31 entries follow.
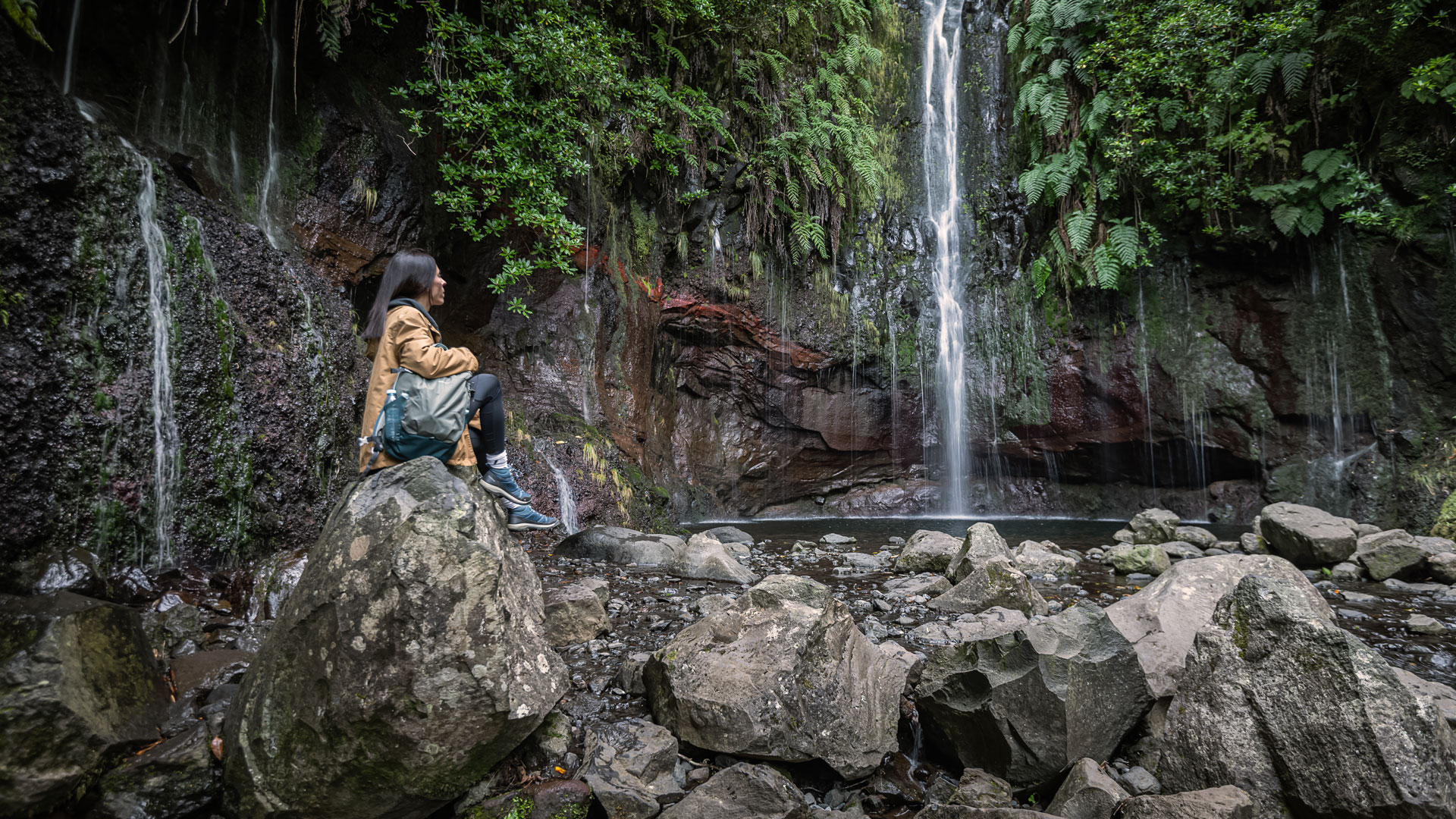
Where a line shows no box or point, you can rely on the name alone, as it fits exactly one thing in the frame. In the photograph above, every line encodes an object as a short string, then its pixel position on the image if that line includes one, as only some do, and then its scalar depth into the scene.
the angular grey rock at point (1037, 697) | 2.73
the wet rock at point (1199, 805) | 2.12
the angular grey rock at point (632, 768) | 2.43
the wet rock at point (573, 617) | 4.04
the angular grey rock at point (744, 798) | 2.46
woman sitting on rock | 2.93
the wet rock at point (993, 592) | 5.08
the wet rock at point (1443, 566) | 6.00
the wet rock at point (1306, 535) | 6.66
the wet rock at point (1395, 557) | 6.10
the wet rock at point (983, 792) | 2.57
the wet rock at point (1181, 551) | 7.87
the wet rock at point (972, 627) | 4.36
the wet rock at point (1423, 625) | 4.66
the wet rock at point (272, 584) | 4.04
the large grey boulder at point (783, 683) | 2.77
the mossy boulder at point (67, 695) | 1.98
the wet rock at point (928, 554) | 6.80
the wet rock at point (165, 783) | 2.12
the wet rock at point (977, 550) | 5.96
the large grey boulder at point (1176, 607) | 3.33
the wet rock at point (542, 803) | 2.29
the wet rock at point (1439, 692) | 3.05
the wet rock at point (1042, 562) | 6.96
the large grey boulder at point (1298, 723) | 2.26
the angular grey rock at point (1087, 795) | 2.39
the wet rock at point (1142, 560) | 6.90
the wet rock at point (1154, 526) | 9.11
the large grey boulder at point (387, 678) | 2.11
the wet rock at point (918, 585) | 5.77
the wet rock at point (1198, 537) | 8.55
